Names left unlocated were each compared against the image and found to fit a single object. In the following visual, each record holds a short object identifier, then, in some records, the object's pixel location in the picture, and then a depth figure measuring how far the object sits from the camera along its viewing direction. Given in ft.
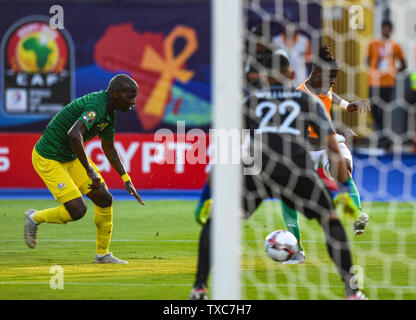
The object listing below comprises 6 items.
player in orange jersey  56.75
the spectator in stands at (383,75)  85.66
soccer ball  43.75
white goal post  31.30
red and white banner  89.61
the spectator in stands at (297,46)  105.40
